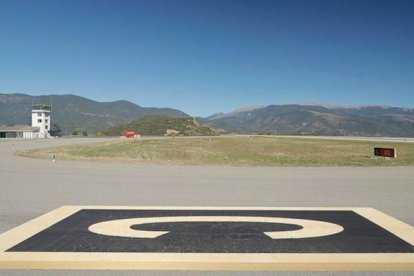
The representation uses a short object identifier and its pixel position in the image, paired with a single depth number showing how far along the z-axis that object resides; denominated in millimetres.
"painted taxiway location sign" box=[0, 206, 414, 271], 6277
